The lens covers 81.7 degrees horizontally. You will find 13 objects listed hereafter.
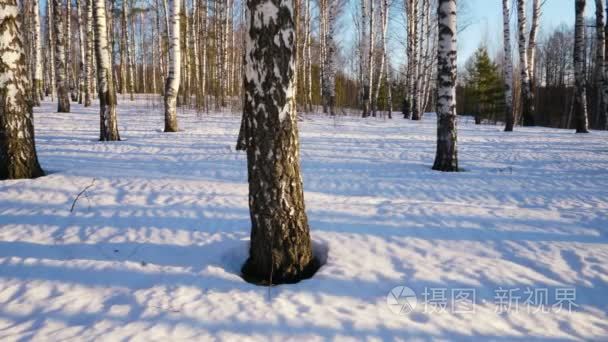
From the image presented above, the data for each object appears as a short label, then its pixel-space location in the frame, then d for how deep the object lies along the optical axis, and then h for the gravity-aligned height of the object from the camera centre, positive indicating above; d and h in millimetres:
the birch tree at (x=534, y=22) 13931 +4690
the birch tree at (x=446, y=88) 5754 +853
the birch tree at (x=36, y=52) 14852 +3680
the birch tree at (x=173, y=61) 9266 +2088
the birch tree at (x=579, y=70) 11220 +2309
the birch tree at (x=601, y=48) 11347 +3070
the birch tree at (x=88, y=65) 14980 +3797
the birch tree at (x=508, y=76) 12617 +2302
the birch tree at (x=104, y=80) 7547 +1305
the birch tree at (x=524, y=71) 12391 +2591
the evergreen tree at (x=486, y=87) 28734 +4467
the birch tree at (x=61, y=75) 13617 +2528
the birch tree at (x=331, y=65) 17547 +3867
